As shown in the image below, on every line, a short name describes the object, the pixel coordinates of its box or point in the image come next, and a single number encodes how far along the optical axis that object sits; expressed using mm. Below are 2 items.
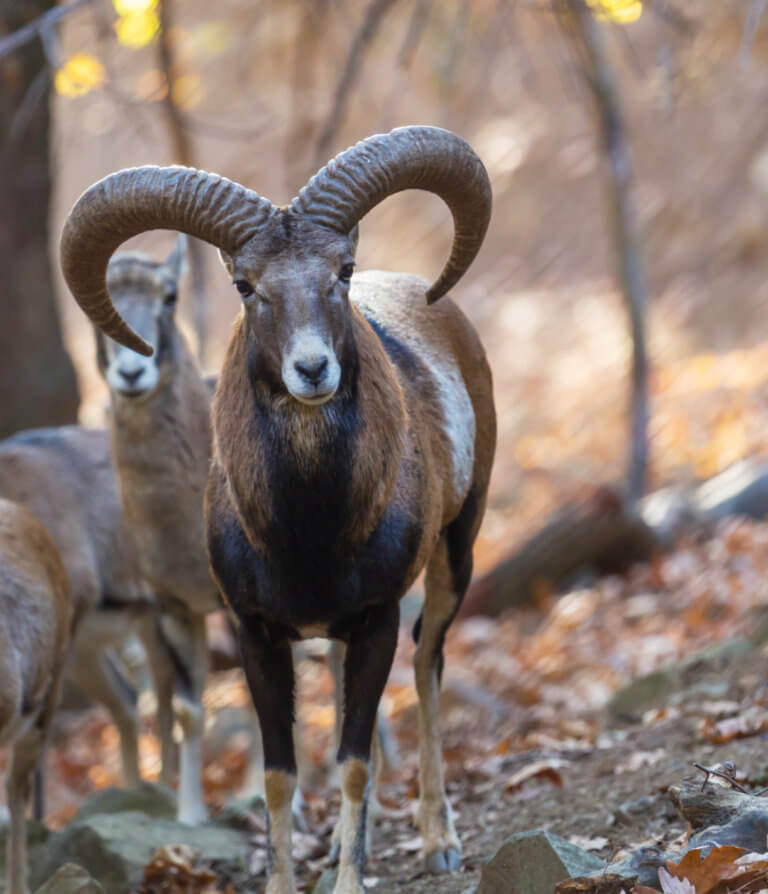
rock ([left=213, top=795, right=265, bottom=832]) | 14078
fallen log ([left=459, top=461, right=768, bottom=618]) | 25219
